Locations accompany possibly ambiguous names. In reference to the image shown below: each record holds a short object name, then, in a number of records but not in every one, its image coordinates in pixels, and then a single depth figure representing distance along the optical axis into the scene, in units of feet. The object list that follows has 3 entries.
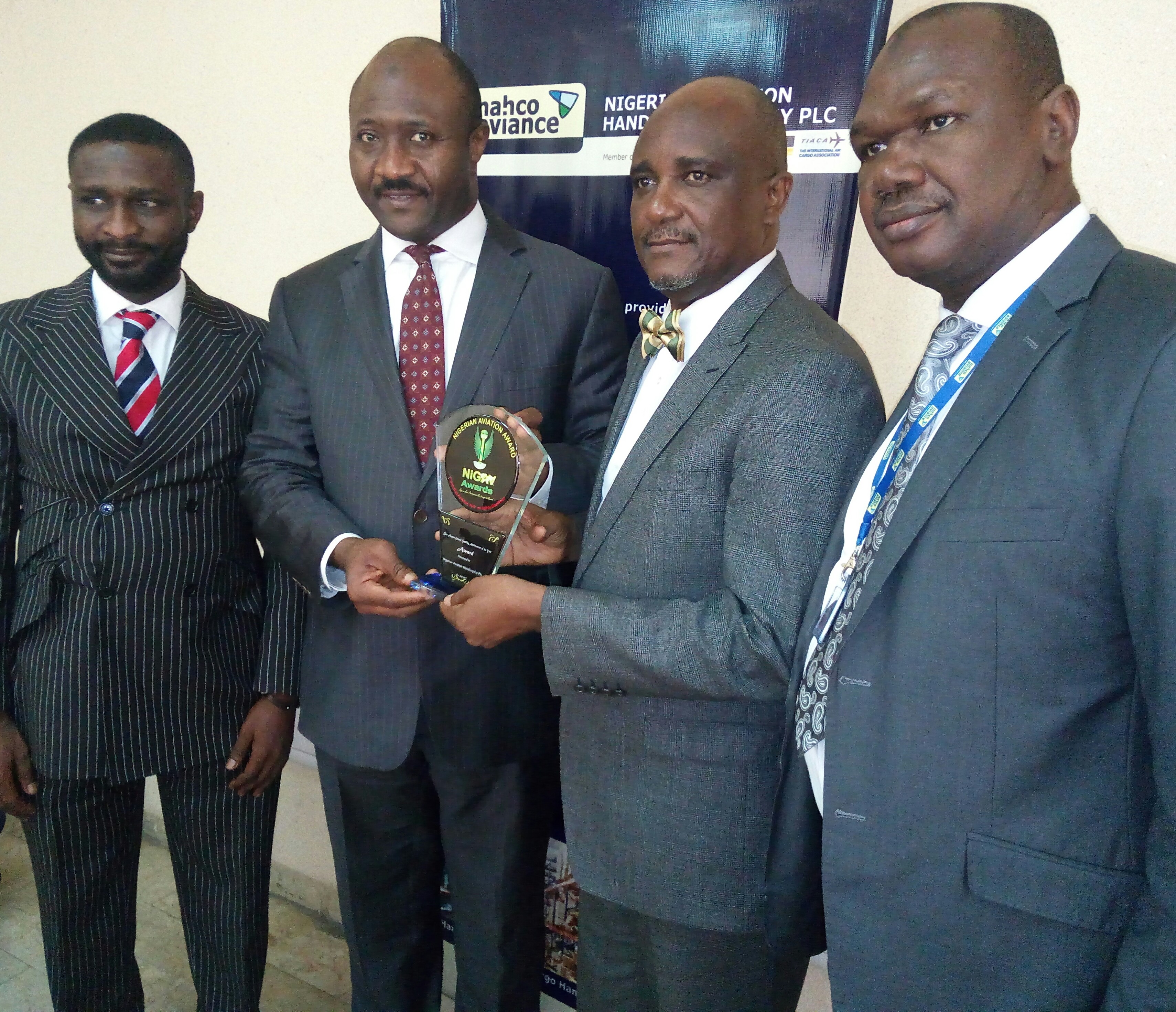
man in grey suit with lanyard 3.34
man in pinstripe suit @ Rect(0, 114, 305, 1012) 6.68
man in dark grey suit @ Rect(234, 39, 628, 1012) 6.36
